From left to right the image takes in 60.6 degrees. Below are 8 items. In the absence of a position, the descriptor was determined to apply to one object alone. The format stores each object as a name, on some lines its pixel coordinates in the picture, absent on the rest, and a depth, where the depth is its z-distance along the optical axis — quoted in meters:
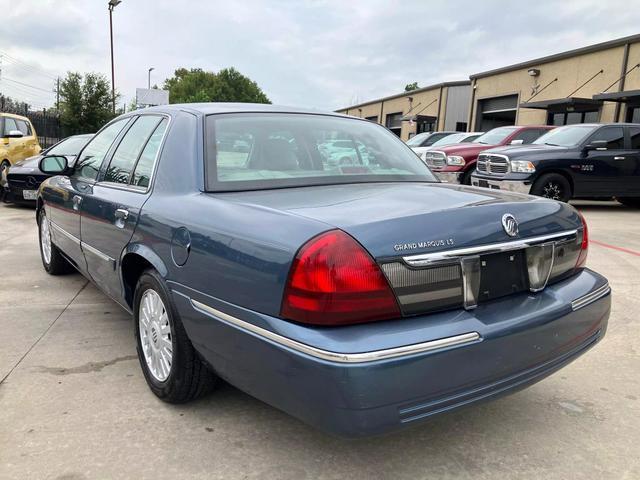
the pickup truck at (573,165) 9.88
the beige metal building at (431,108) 32.56
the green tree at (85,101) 32.69
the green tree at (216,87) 83.56
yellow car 10.55
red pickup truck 12.11
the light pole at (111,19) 27.88
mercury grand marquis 1.86
